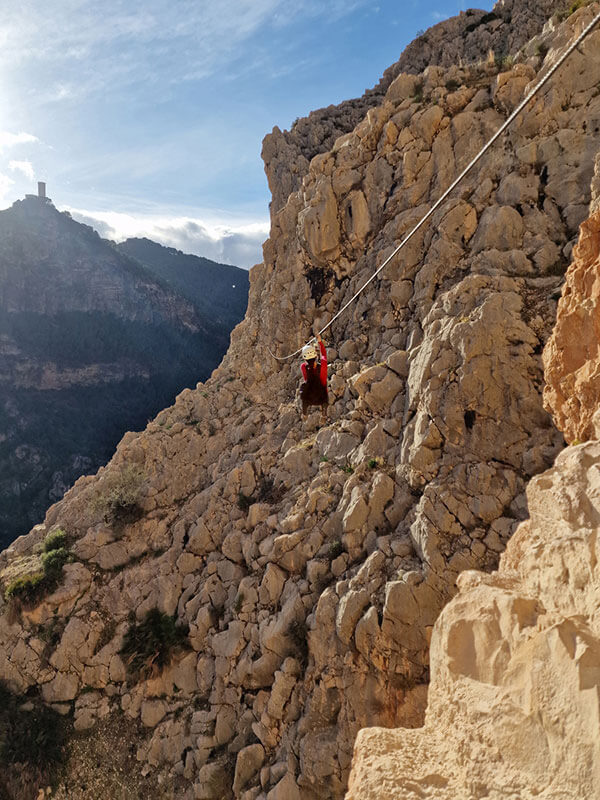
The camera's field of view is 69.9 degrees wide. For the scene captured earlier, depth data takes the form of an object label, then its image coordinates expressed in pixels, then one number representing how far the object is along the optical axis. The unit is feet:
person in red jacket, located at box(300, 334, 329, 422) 29.89
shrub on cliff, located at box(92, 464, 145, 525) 47.98
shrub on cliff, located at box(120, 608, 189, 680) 37.24
